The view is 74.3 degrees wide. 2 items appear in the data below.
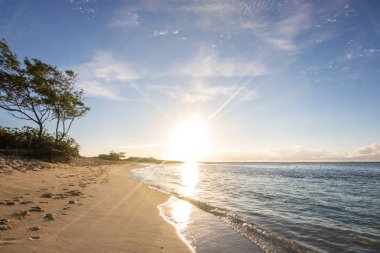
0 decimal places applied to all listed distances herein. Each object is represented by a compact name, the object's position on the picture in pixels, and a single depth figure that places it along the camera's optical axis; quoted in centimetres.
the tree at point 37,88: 2548
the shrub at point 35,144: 2417
